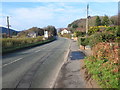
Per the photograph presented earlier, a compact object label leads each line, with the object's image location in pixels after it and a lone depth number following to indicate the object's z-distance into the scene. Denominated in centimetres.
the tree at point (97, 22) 6082
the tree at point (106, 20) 5183
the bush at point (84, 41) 1672
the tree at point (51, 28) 9491
